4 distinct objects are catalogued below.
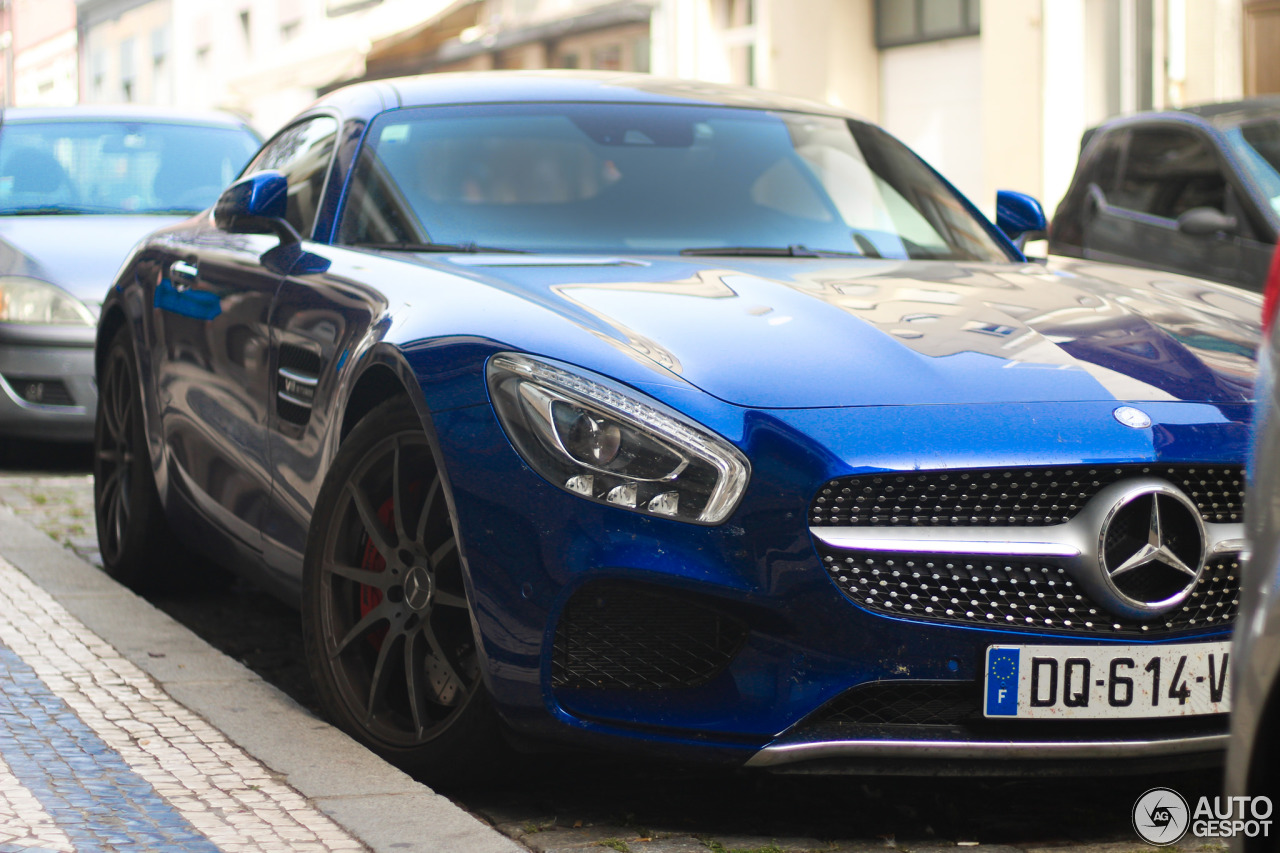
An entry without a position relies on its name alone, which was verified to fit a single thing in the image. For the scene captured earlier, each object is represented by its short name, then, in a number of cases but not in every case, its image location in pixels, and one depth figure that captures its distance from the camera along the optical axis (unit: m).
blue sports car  3.04
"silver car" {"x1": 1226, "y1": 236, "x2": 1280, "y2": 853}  1.96
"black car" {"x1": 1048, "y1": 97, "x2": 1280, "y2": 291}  8.24
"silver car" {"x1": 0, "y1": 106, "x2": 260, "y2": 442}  8.22
